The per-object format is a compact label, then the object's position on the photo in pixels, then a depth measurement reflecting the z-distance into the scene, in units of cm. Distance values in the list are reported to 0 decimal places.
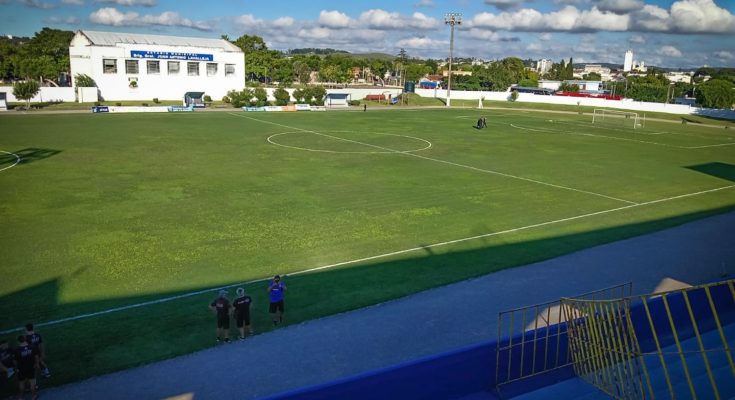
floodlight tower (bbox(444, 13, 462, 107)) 8125
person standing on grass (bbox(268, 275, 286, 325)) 1276
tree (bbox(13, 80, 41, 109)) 5988
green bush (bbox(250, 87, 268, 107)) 7169
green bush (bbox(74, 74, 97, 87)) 7052
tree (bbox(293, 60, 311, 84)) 14062
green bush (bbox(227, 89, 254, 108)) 7019
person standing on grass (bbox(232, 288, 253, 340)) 1210
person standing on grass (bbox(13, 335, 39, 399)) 981
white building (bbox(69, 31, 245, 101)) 7325
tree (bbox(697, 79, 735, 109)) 8806
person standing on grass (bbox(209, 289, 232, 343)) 1190
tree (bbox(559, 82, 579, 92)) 13312
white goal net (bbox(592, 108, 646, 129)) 6572
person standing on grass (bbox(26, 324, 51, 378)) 1019
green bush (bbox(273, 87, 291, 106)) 7319
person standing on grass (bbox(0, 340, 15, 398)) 1009
